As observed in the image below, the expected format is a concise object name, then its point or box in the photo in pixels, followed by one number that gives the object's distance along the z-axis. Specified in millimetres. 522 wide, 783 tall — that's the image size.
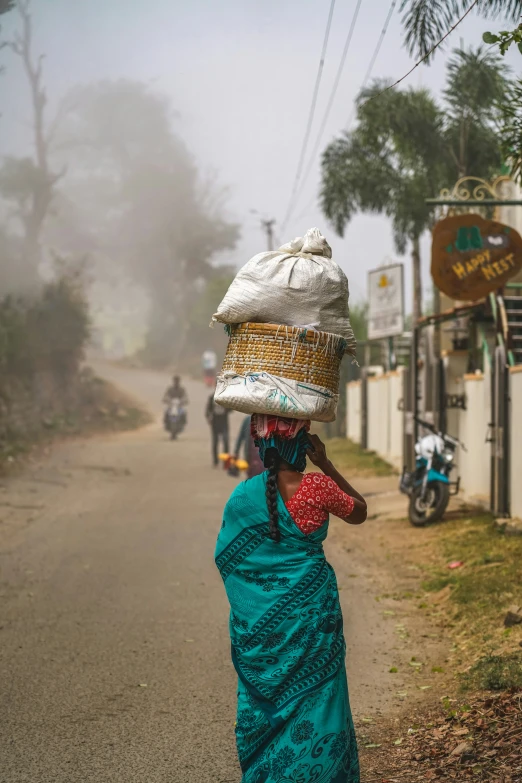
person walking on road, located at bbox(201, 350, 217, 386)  59844
